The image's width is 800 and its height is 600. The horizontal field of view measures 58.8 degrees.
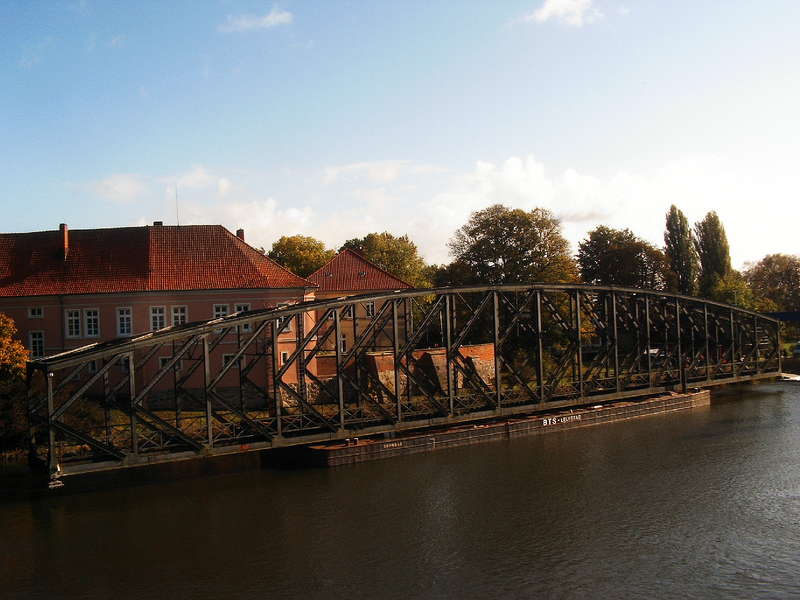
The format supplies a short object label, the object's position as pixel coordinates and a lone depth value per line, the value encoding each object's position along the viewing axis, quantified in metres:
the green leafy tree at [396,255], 81.38
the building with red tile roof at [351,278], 51.91
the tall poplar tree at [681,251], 73.69
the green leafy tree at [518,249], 55.94
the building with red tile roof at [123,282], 39.34
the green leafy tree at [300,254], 70.81
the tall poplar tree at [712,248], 75.00
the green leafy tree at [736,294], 66.81
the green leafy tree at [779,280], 88.19
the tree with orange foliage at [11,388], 30.16
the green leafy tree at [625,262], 69.11
